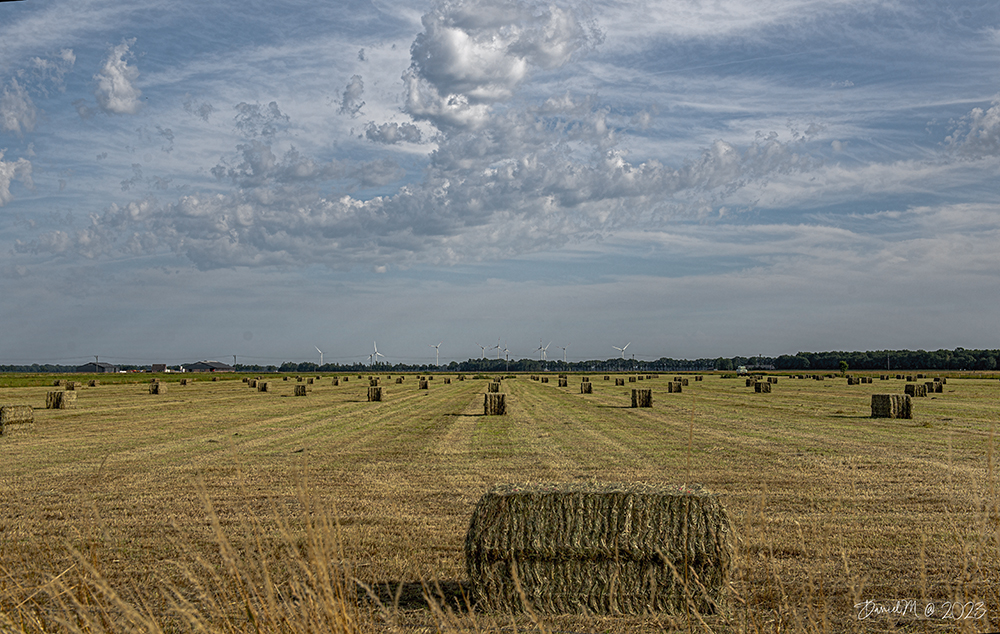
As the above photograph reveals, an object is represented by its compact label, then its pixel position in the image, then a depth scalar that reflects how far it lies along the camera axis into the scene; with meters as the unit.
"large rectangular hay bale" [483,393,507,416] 37.41
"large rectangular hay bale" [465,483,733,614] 7.66
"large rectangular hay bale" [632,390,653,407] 42.53
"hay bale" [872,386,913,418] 33.38
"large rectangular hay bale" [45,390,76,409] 44.06
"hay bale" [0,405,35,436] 28.50
